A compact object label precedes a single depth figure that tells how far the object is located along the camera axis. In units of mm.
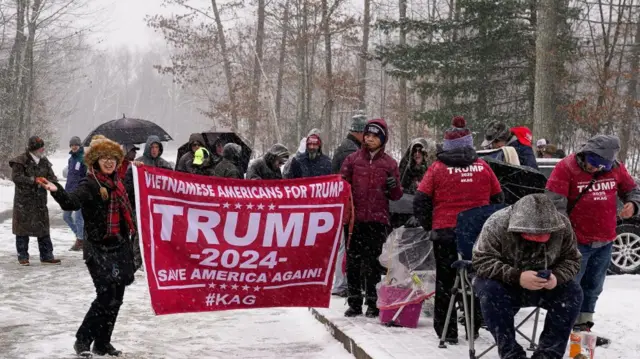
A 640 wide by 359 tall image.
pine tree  25875
